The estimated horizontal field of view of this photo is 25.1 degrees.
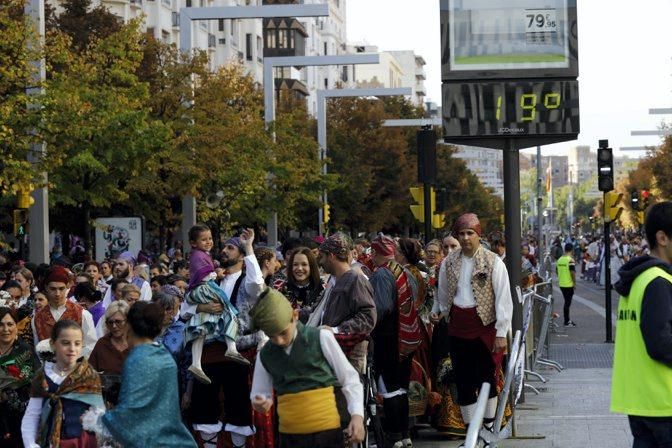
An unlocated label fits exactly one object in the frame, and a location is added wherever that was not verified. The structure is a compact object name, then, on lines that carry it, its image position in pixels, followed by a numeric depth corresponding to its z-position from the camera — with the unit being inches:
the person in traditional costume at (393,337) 452.8
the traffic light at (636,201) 1950.1
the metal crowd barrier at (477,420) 262.7
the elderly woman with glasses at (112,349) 396.2
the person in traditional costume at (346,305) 385.4
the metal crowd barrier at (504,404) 287.5
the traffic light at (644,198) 1942.7
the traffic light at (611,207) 1026.7
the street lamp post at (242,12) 1138.7
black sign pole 559.2
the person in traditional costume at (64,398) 336.5
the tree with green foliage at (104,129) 1090.1
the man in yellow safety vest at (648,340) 249.0
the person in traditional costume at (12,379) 408.2
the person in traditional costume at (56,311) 446.3
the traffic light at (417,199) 969.5
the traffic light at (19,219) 958.4
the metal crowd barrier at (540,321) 703.7
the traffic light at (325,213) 2015.3
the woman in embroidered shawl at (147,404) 287.1
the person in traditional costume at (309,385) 292.7
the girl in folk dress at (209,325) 418.0
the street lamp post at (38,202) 945.5
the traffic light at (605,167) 960.3
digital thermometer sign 557.6
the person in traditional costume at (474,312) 436.8
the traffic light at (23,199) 909.5
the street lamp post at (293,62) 1485.0
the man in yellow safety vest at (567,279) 1147.3
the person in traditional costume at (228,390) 424.2
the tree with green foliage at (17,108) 865.5
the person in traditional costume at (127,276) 527.6
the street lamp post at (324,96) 1771.7
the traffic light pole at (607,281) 932.6
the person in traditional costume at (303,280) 443.2
